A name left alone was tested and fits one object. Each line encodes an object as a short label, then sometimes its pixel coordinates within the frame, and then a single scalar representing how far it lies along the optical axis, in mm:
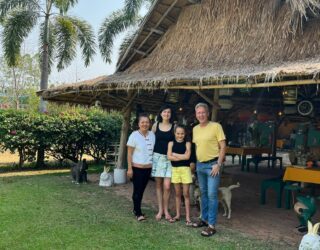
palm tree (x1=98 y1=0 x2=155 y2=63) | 12774
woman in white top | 3736
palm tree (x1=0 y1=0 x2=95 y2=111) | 10040
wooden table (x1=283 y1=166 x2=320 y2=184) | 4306
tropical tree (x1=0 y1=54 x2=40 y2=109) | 18297
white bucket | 6066
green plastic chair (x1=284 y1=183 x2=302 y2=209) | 4342
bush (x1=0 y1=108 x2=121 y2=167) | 7167
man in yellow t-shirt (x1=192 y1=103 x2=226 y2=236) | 3324
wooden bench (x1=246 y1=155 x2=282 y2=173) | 8301
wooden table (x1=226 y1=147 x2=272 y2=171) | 8114
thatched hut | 3838
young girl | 3575
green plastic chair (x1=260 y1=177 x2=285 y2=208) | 4596
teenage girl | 3672
